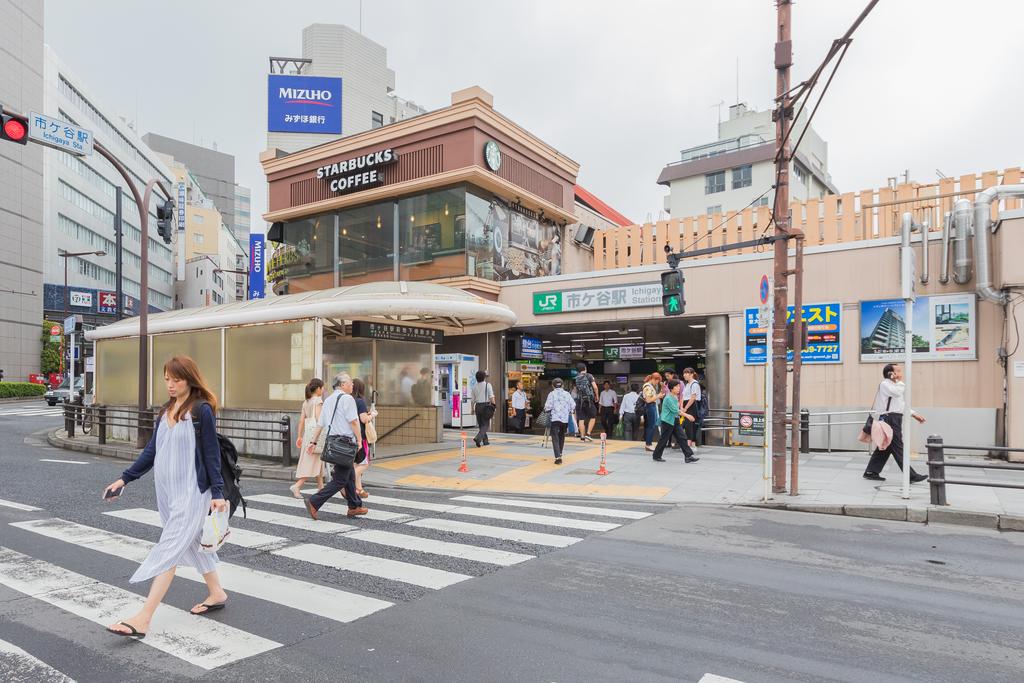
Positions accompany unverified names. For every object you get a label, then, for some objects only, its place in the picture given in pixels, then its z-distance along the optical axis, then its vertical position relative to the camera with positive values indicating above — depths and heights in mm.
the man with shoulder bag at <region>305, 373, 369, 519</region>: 8117 -1181
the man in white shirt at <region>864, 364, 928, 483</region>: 10491 -833
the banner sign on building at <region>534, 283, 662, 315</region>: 18394 +1753
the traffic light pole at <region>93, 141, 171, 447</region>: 14977 +565
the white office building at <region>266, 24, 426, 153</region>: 50938 +23849
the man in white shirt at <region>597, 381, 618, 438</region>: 20047 -1567
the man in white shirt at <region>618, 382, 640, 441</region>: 18812 -1887
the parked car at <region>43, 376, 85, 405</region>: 36781 -2379
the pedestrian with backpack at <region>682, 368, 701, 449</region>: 14812 -950
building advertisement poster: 14180 +629
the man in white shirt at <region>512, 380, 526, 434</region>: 20109 -1744
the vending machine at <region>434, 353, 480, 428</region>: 21297 -898
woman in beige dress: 9695 -1487
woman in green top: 13266 -1415
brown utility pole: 9797 +2023
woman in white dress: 4469 -830
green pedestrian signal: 11781 +1186
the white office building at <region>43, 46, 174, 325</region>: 55312 +14364
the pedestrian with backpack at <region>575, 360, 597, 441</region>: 16578 -1241
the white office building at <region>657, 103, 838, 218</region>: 52312 +16156
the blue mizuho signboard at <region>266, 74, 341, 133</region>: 41531 +16839
